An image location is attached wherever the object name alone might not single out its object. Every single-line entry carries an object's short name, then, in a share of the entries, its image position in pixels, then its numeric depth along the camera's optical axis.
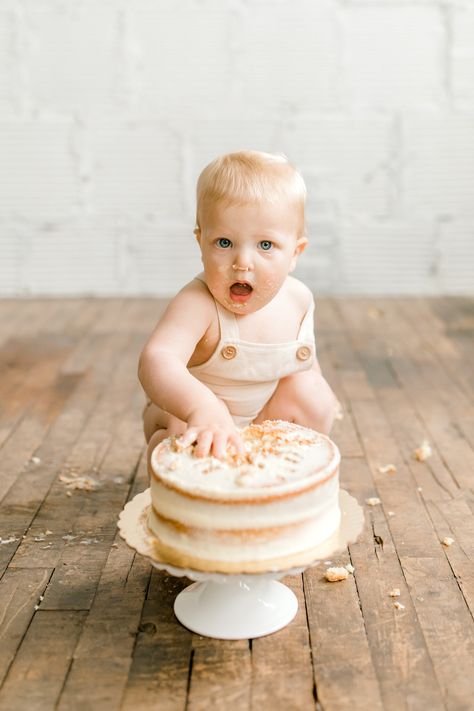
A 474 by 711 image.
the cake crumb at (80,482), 2.11
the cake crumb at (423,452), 2.30
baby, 1.55
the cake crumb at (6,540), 1.82
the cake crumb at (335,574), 1.67
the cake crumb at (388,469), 2.21
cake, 1.33
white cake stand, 1.46
